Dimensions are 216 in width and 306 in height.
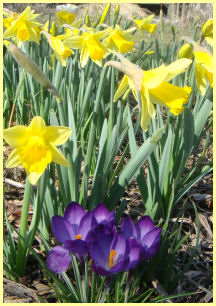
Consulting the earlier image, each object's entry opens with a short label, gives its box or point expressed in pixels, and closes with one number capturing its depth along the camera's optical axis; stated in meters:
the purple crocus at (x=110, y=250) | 0.60
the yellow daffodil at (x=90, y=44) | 0.94
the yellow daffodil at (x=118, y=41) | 0.96
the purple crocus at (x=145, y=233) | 0.63
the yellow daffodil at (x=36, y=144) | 0.63
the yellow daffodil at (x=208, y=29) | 0.84
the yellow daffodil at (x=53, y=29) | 1.18
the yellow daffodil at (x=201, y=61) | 0.72
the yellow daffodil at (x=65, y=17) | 1.35
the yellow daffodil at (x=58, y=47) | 0.92
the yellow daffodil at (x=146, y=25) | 1.46
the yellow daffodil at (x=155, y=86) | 0.66
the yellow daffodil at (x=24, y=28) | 1.02
